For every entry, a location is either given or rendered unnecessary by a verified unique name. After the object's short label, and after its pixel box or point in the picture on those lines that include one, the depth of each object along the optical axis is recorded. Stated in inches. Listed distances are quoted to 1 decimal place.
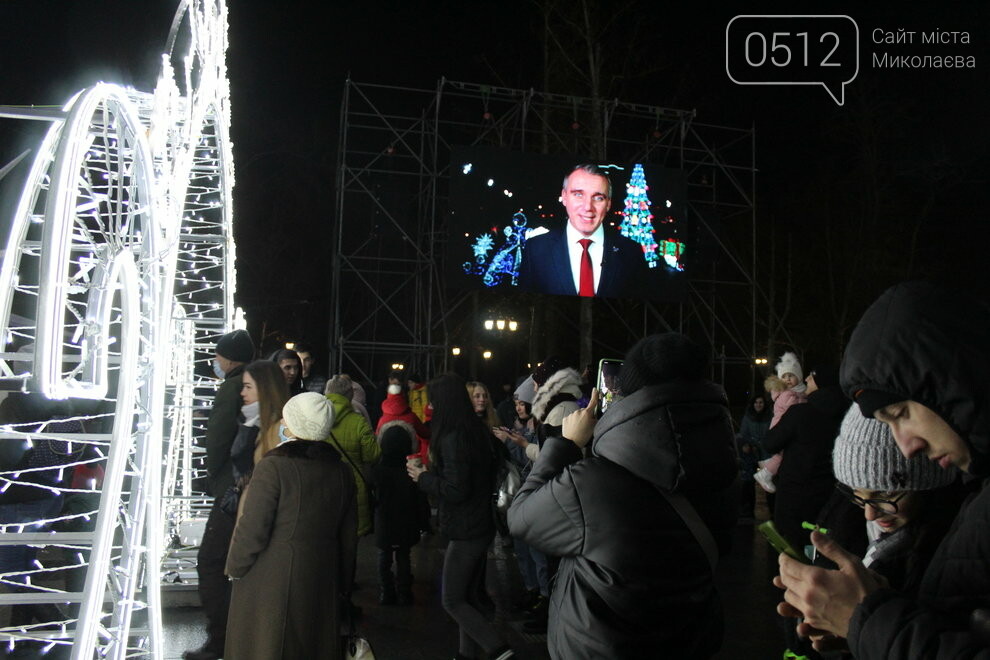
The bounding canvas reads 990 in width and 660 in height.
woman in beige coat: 144.2
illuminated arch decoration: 91.6
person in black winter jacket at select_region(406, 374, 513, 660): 186.1
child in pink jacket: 231.9
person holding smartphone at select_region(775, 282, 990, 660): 48.4
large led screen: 592.7
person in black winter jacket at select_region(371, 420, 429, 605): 252.2
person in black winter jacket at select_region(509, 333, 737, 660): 92.3
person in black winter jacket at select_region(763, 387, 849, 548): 192.4
